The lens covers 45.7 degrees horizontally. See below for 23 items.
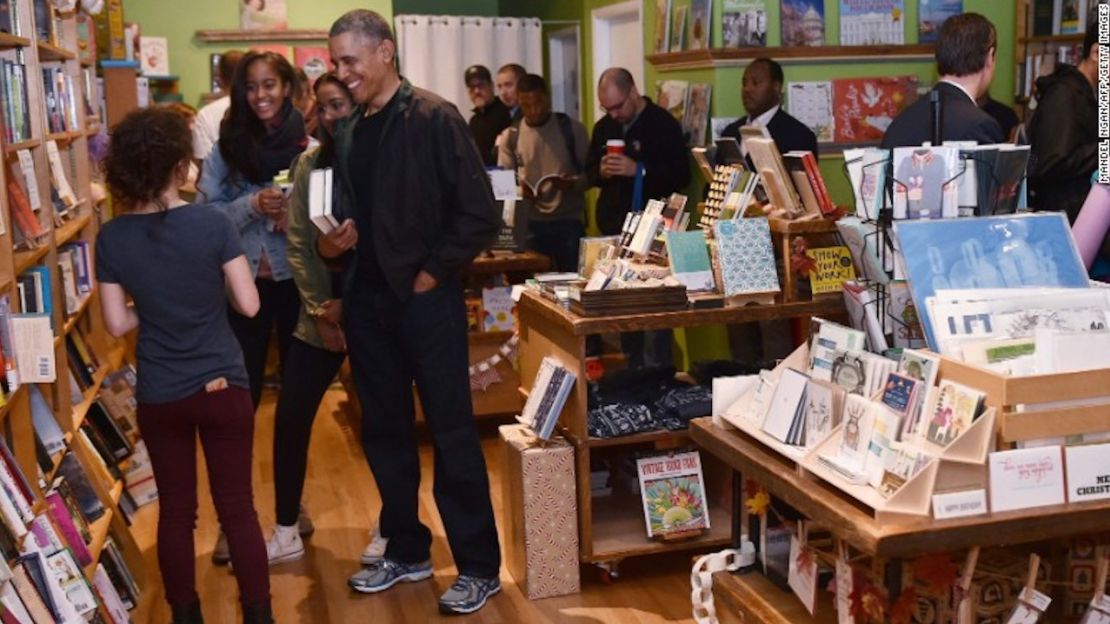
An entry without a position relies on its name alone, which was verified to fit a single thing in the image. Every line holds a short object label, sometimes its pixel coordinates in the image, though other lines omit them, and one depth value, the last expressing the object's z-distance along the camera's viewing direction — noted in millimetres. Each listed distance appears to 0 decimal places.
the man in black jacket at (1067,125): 4363
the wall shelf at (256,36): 8508
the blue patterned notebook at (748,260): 3834
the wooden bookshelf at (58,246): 3424
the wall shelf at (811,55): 5891
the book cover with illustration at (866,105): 6020
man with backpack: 6656
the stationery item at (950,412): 2332
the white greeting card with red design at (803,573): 2752
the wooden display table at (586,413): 3818
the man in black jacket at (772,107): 5590
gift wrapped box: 3943
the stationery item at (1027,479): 2336
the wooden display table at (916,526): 2271
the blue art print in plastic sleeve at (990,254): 2711
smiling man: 3633
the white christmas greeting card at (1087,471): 2381
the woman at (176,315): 3211
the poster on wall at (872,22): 5973
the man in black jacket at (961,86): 3664
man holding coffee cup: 6109
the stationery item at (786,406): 2713
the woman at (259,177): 4172
